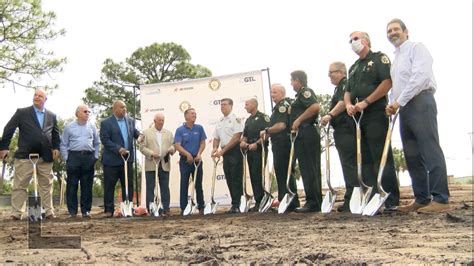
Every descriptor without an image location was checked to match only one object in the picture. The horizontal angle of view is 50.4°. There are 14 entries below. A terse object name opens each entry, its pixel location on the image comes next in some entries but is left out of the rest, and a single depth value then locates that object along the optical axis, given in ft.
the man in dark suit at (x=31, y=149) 21.31
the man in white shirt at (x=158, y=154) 23.32
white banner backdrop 26.89
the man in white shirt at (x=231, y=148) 22.26
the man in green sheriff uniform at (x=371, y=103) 15.28
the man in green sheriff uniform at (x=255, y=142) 21.54
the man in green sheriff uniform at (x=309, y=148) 17.93
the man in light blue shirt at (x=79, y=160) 22.20
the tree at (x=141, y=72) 86.33
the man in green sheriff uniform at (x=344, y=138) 16.96
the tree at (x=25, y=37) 48.67
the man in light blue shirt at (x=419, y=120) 13.69
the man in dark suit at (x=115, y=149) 22.74
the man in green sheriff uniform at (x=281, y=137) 19.61
